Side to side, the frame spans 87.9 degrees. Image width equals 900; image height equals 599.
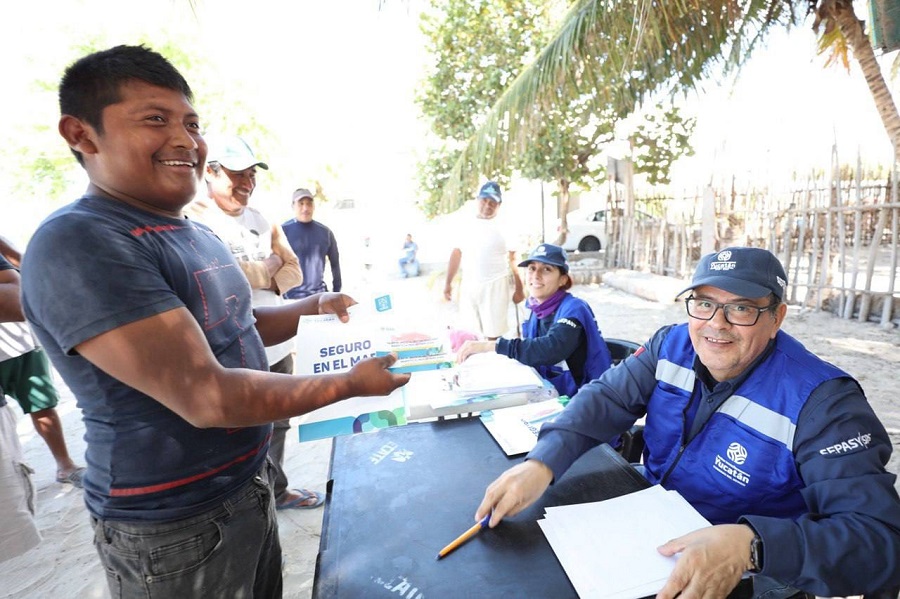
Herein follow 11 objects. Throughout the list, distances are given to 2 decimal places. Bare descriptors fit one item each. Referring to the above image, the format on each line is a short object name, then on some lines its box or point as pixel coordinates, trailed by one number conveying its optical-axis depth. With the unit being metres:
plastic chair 2.23
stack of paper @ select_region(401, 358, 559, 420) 2.01
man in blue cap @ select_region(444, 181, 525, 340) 4.88
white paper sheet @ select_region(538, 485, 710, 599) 1.05
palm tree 4.64
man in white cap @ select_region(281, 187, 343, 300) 4.67
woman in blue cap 2.58
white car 14.76
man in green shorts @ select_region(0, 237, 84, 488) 2.89
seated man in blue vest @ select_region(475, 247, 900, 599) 1.11
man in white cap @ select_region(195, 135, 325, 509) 2.58
